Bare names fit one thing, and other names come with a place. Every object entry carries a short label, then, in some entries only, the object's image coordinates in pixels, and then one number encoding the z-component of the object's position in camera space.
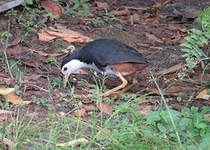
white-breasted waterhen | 10.88
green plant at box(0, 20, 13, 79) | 10.14
